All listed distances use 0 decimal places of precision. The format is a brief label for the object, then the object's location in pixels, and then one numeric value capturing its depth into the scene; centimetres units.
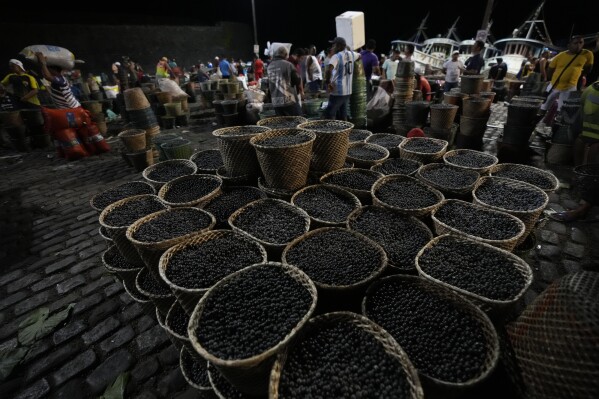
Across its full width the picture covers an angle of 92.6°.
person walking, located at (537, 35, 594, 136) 667
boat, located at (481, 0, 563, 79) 2288
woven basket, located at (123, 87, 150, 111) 785
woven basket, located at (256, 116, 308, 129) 471
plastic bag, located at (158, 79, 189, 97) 1121
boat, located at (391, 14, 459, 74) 2695
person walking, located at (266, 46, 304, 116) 733
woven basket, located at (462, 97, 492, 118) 695
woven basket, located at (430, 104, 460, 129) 672
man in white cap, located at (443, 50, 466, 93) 1057
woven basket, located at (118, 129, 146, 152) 714
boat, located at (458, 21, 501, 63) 2631
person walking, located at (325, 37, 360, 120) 718
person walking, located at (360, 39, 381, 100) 1020
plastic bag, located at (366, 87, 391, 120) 832
